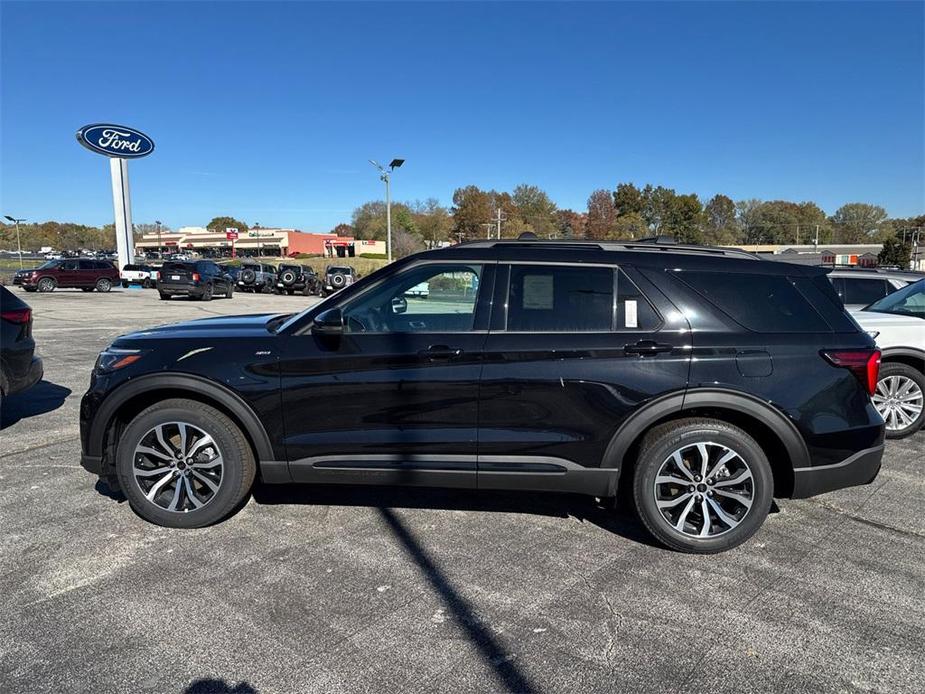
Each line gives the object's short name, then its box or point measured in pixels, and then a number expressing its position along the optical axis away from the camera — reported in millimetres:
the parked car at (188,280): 24000
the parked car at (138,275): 32906
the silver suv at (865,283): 8039
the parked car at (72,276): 28188
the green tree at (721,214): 109069
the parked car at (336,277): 29188
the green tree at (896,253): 61928
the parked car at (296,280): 31469
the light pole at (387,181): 30925
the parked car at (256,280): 32812
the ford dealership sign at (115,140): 30734
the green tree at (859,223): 106875
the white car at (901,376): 5941
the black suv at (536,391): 3465
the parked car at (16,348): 5633
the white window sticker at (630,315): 3539
